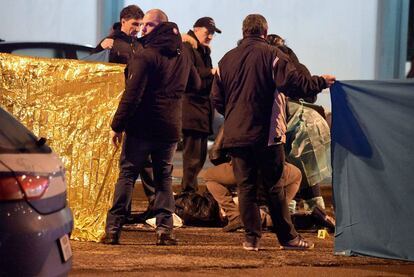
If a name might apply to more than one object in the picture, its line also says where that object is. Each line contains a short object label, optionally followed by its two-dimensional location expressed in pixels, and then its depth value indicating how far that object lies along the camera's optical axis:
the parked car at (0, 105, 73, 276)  11.12
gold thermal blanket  18.69
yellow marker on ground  20.20
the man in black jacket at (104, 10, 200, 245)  17.83
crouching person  20.02
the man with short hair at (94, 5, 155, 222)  20.80
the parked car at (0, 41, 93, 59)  30.61
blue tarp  17.22
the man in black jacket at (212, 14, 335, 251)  17.69
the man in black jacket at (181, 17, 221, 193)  21.89
